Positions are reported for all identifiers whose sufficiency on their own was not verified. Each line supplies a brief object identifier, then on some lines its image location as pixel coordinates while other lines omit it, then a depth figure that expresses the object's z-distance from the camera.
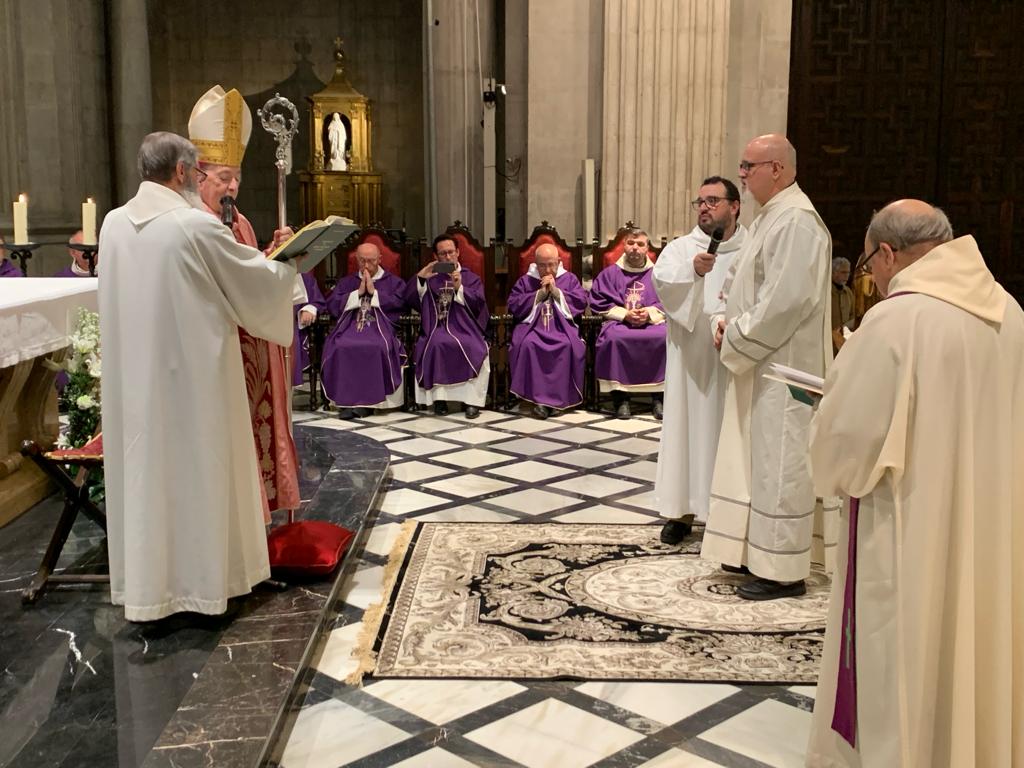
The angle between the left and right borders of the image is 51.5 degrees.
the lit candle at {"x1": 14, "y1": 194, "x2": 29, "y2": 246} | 5.03
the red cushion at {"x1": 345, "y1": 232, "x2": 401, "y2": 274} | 8.77
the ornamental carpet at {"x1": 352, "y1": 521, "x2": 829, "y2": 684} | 3.56
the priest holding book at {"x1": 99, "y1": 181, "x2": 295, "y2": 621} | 3.33
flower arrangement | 4.49
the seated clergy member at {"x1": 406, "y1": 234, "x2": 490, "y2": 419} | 8.16
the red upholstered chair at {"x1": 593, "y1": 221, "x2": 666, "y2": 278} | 8.88
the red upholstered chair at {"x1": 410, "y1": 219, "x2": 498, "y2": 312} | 8.91
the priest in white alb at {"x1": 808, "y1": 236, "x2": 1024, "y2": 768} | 2.33
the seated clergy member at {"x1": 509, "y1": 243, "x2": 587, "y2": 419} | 8.12
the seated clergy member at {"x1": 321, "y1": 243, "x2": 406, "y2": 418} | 8.02
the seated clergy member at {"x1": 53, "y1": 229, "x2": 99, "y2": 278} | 7.78
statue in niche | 12.10
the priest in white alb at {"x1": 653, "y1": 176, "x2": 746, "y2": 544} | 4.75
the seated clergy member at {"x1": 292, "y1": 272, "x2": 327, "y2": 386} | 8.10
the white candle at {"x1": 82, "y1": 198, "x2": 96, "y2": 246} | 4.76
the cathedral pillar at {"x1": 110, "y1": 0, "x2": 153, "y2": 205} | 11.27
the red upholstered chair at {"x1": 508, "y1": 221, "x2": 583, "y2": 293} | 8.84
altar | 4.30
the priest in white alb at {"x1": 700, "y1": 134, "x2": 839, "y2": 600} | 3.96
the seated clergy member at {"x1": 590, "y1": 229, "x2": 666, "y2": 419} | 8.09
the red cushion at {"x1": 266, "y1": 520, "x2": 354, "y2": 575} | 4.05
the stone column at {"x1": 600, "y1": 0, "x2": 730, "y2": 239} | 9.23
